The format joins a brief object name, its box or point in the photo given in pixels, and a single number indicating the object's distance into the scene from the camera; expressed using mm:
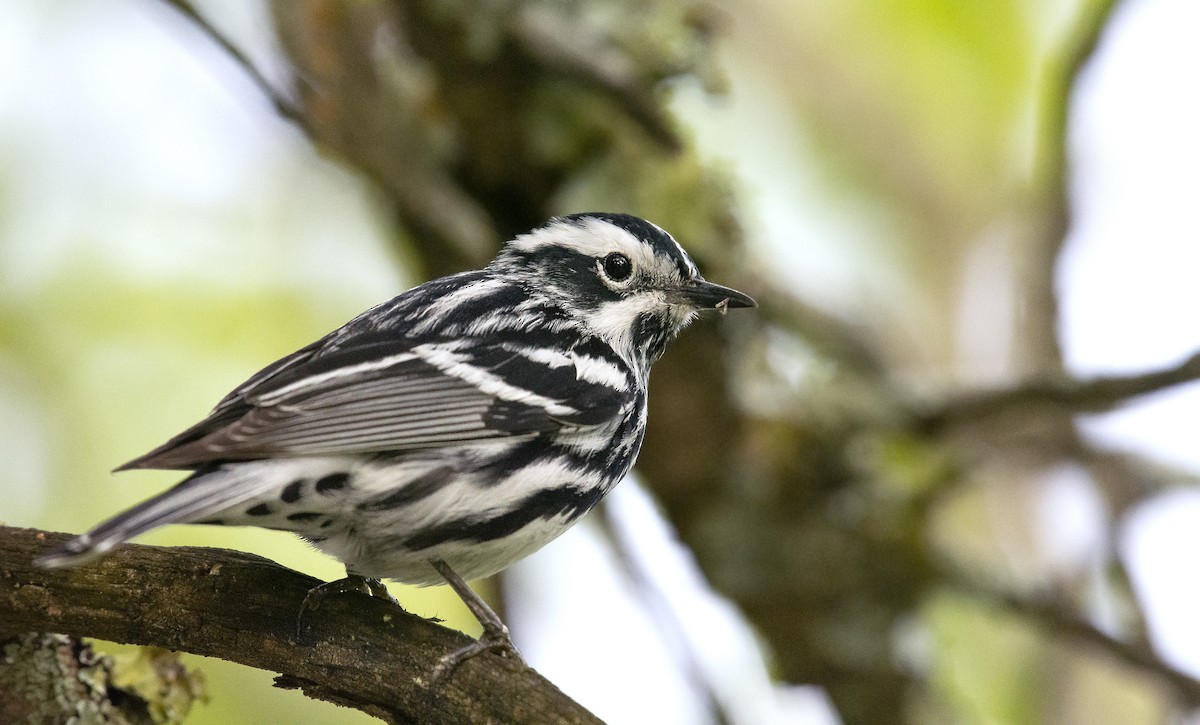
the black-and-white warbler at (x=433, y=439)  6234
